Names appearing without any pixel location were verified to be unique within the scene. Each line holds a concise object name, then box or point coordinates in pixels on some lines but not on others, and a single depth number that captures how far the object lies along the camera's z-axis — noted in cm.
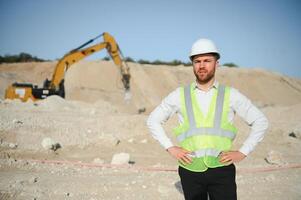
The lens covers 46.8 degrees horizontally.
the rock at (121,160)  694
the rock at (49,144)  852
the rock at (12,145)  837
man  239
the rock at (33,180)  507
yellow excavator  1695
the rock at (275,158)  782
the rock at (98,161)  716
